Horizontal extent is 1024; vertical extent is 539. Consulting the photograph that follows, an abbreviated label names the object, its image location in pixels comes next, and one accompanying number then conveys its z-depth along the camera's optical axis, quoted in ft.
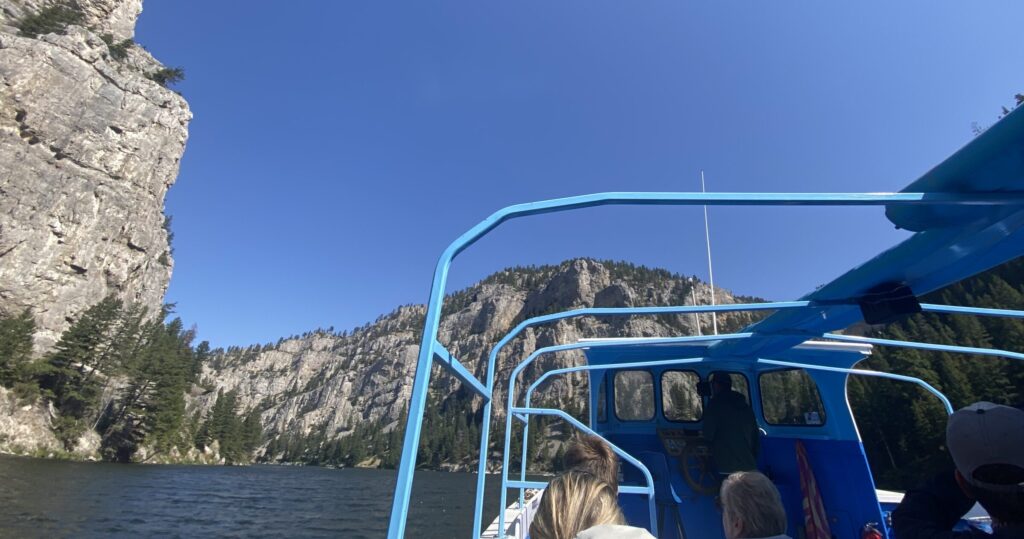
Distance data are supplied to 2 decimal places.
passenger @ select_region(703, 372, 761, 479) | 17.66
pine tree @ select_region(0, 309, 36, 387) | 138.72
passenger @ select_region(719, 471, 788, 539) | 5.86
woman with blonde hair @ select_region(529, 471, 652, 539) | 5.51
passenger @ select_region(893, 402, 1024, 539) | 4.45
